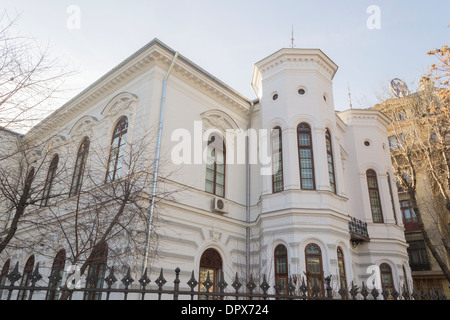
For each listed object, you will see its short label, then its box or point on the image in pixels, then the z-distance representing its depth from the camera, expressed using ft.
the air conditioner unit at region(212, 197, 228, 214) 45.68
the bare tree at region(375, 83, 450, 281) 62.03
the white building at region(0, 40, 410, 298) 42.60
